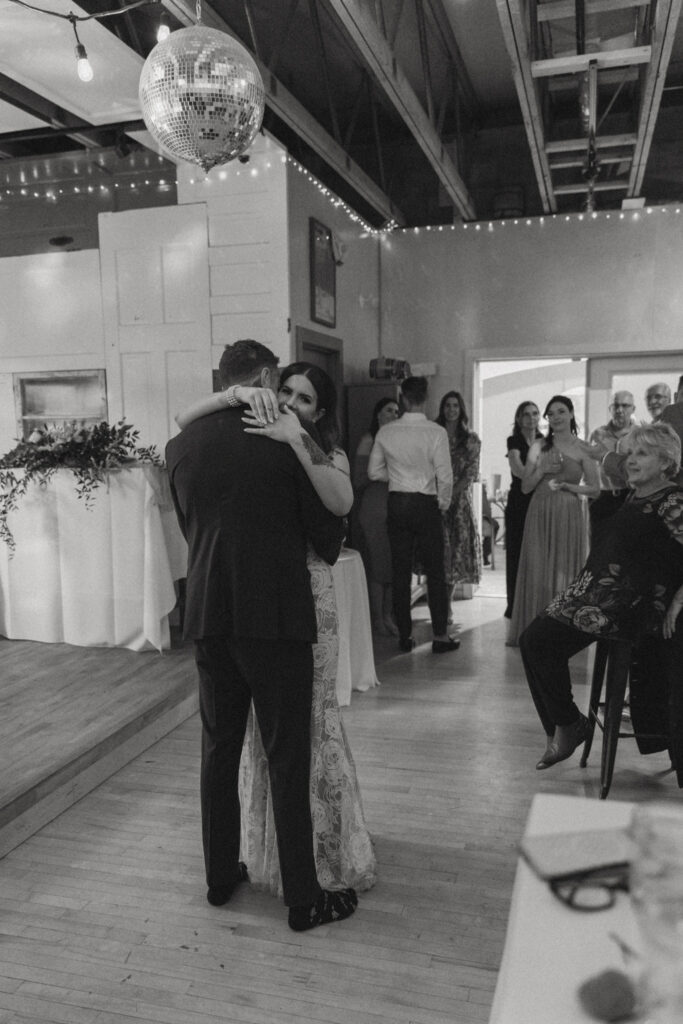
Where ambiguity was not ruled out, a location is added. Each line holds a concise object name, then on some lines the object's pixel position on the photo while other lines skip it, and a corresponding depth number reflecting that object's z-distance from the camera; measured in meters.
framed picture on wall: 5.38
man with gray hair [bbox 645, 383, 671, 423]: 4.96
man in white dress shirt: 4.85
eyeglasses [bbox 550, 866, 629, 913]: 0.84
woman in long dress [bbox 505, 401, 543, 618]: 5.38
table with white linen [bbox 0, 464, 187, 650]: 4.32
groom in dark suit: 1.97
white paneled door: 5.22
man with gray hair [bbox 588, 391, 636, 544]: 3.29
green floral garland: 4.33
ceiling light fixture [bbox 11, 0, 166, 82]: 3.07
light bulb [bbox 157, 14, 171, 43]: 3.21
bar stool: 2.74
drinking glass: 0.70
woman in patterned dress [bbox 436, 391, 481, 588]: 5.59
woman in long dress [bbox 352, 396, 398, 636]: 5.23
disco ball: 2.47
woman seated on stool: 2.70
